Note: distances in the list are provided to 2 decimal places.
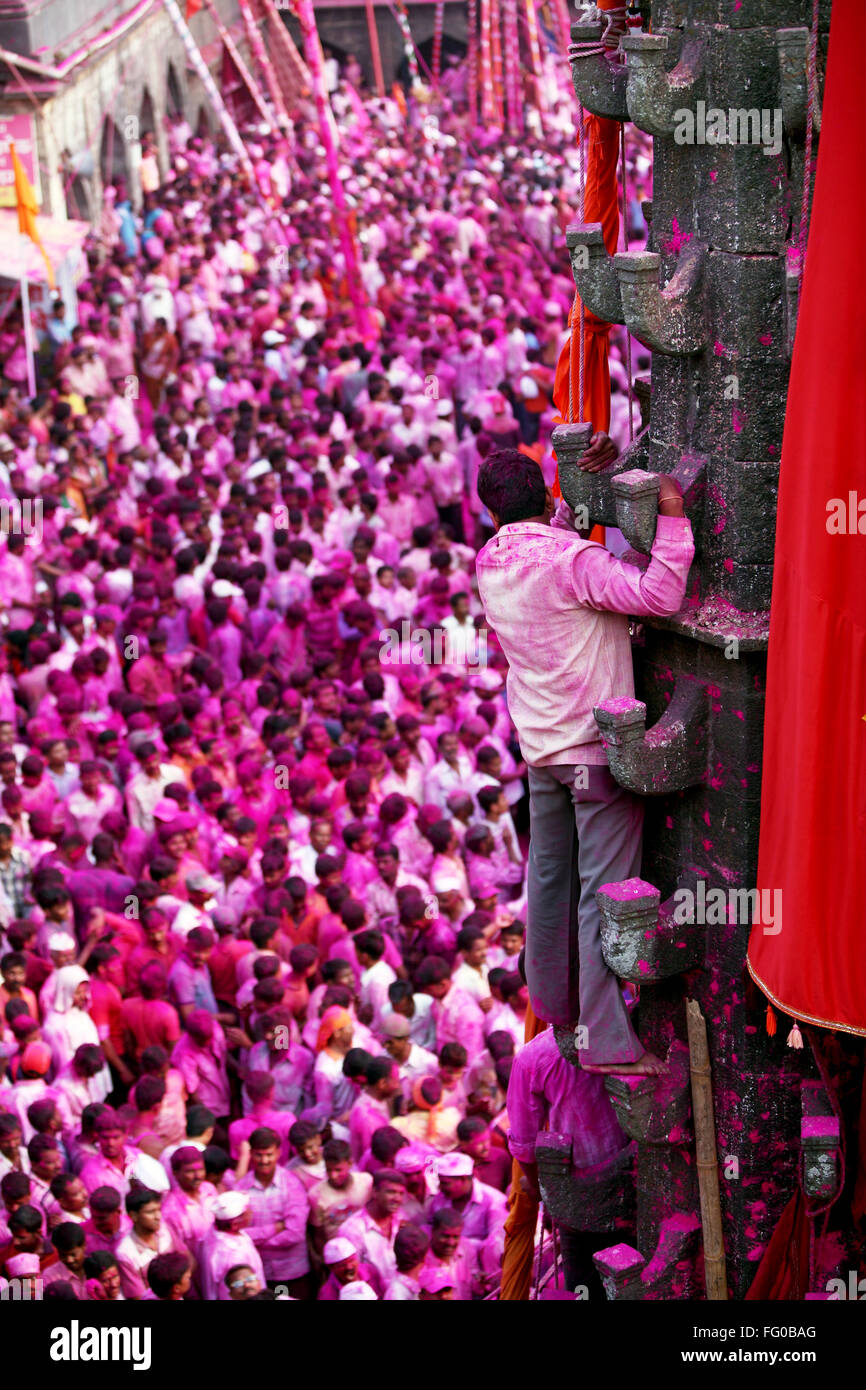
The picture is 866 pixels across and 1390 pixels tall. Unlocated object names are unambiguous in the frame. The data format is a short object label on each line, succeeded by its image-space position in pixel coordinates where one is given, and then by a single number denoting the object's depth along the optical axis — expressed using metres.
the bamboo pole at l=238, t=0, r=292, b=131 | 24.68
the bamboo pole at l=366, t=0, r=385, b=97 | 29.89
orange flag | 14.95
